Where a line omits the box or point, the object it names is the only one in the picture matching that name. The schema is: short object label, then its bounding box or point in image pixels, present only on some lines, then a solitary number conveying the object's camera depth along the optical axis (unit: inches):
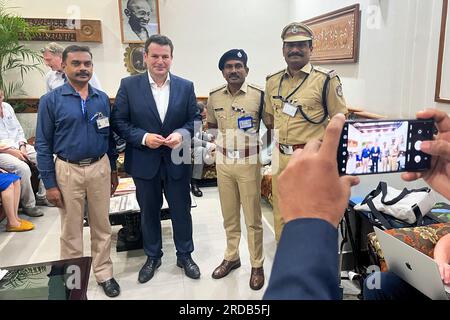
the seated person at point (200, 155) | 150.7
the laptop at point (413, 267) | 47.1
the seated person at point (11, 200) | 118.6
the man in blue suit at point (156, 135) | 83.4
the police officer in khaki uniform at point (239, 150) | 86.6
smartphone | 33.1
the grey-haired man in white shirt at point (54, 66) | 139.4
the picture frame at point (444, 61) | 84.5
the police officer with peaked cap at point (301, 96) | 82.7
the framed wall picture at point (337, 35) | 125.5
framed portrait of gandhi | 179.0
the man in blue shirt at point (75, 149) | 75.6
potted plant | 149.8
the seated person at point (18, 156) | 128.7
